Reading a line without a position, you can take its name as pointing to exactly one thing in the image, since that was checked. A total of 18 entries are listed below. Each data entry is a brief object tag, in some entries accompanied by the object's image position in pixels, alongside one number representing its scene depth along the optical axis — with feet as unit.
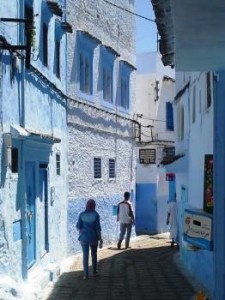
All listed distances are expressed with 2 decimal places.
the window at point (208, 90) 29.88
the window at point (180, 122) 49.50
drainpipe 28.19
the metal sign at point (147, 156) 72.95
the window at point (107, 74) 52.60
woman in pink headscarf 33.88
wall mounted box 20.42
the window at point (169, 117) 75.41
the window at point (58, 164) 40.55
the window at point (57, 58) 40.60
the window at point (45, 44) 35.57
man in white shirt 49.37
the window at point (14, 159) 26.89
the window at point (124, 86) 58.23
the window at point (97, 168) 51.29
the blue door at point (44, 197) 33.88
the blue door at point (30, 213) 29.84
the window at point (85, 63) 47.06
